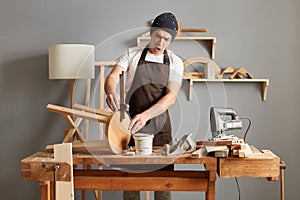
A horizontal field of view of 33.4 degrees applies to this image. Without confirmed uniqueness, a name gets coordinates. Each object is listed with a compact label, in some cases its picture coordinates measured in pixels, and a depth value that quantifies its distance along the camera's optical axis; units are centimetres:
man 233
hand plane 239
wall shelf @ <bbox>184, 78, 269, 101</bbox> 345
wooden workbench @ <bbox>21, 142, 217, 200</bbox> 233
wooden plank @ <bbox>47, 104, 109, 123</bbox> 239
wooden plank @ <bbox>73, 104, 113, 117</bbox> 240
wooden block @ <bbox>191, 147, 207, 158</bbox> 233
